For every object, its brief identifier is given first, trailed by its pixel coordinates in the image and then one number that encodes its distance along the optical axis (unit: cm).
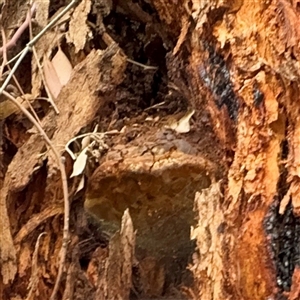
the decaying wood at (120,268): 79
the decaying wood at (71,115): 83
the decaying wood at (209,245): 73
